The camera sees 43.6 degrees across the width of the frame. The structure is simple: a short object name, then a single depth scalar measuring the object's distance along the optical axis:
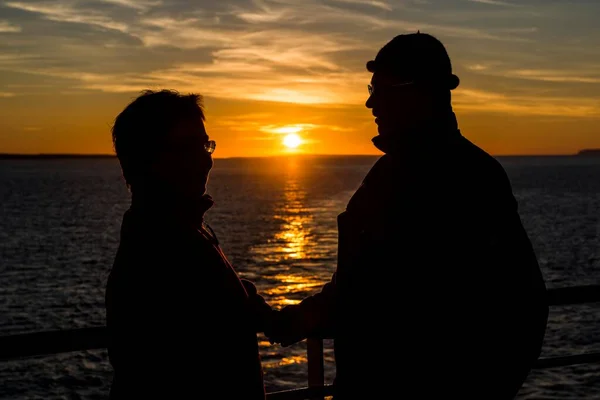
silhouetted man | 2.31
